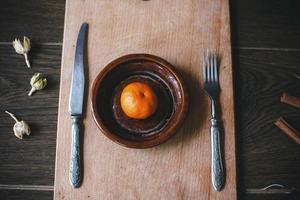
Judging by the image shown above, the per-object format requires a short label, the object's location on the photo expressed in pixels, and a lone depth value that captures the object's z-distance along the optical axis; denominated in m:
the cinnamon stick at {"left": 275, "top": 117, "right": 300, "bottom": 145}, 0.64
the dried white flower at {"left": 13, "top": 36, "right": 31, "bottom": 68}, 0.68
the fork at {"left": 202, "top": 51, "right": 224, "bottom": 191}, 0.61
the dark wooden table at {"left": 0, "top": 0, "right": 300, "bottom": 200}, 0.65
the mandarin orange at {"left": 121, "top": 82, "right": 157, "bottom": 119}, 0.57
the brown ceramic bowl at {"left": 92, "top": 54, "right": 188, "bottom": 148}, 0.58
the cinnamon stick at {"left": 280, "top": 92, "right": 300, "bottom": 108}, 0.66
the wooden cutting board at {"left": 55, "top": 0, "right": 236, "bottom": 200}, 0.62
